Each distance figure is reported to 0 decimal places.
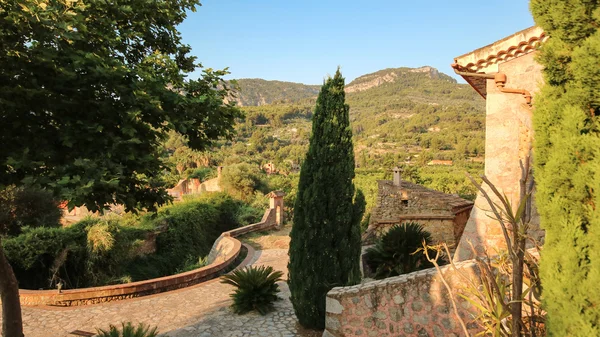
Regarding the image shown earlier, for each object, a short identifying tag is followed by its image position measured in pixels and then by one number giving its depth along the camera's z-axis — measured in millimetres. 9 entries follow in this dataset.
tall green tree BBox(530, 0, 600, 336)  2316
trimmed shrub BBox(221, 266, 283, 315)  7469
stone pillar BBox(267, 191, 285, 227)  21155
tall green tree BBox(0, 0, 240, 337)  3320
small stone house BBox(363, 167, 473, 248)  11273
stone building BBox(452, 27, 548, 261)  6047
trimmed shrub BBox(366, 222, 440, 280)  8039
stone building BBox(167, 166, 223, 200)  32991
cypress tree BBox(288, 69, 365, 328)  6332
